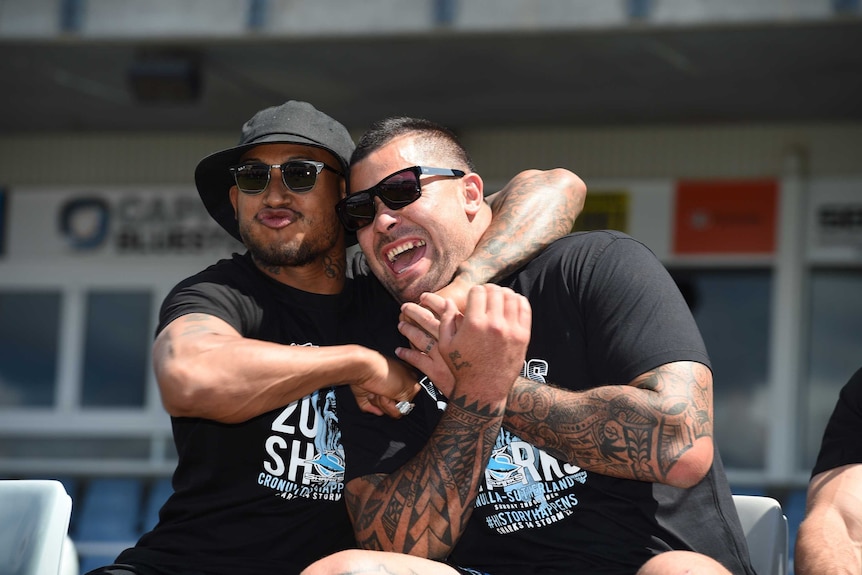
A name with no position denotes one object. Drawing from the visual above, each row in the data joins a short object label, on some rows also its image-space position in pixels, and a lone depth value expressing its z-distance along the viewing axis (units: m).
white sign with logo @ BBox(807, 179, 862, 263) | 10.01
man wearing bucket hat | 2.94
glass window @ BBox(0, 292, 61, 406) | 11.64
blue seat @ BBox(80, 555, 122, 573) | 9.07
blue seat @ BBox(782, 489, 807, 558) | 8.62
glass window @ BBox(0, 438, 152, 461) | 11.18
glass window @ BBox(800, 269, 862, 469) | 10.01
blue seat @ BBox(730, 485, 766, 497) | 9.78
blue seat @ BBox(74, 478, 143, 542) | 9.86
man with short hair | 2.79
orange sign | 10.20
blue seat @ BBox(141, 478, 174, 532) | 9.92
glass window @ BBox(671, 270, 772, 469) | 10.16
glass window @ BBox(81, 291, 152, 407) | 11.47
